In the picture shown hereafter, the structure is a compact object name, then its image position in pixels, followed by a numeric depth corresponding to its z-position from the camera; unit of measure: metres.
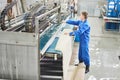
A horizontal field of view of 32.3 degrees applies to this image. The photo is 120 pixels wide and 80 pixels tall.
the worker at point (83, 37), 4.04
